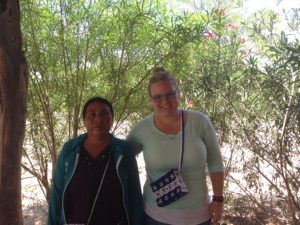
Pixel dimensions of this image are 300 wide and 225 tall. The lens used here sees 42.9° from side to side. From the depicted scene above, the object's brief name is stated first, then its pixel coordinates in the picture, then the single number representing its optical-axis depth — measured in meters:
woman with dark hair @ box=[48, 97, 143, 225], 1.94
